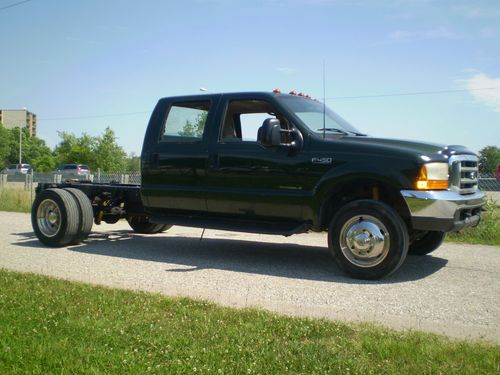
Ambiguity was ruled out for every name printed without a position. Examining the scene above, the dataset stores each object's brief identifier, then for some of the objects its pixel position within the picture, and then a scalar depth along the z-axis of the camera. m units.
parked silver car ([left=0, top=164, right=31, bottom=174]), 57.06
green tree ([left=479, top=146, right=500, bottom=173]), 55.88
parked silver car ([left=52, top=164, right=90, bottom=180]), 37.19
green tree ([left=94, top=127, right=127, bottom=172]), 43.41
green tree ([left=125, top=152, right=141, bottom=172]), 46.31
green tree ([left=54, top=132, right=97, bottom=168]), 43.88
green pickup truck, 5.77
